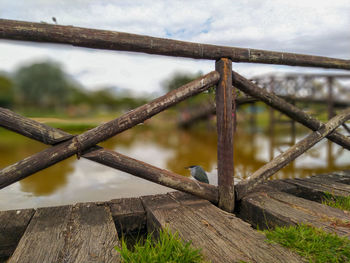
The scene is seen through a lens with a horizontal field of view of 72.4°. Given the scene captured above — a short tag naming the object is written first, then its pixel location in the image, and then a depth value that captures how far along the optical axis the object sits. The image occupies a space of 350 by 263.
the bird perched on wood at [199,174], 2.57
